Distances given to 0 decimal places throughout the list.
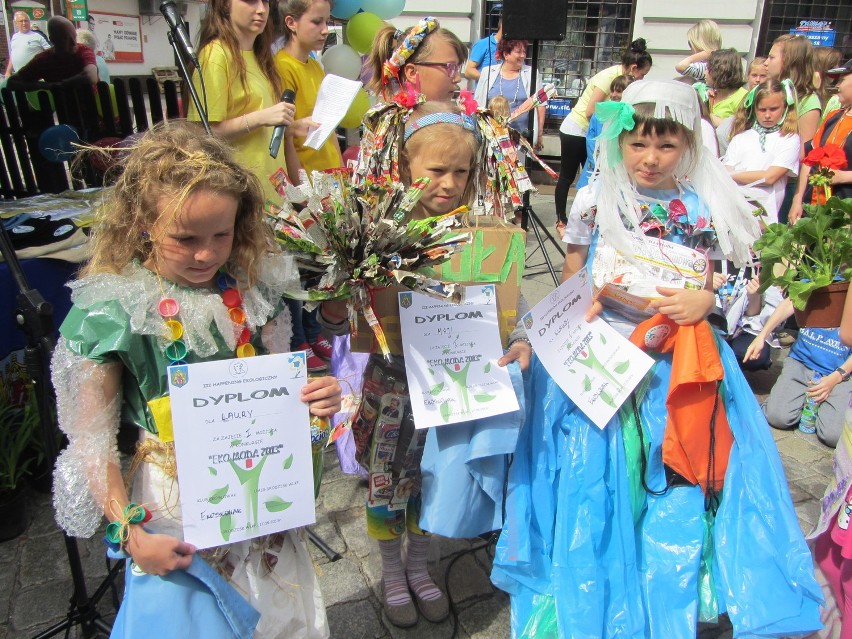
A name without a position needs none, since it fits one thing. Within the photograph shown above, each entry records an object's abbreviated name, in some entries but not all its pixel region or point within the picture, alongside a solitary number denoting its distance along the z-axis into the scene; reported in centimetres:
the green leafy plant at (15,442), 263
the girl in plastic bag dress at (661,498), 188
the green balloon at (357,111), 482
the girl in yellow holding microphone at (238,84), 313
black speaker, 471
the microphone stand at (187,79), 248
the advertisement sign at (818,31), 1033
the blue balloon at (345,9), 547
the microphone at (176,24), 245
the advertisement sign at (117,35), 1205
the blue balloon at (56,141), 402
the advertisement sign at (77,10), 955
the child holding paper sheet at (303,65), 371
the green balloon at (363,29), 534
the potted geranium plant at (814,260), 196
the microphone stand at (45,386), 174
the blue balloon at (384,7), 561
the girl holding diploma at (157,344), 139
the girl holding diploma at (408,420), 206
